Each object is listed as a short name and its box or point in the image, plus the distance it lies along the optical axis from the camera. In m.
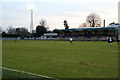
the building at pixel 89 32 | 56.11
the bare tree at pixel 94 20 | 79.69
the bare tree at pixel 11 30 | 117.77
